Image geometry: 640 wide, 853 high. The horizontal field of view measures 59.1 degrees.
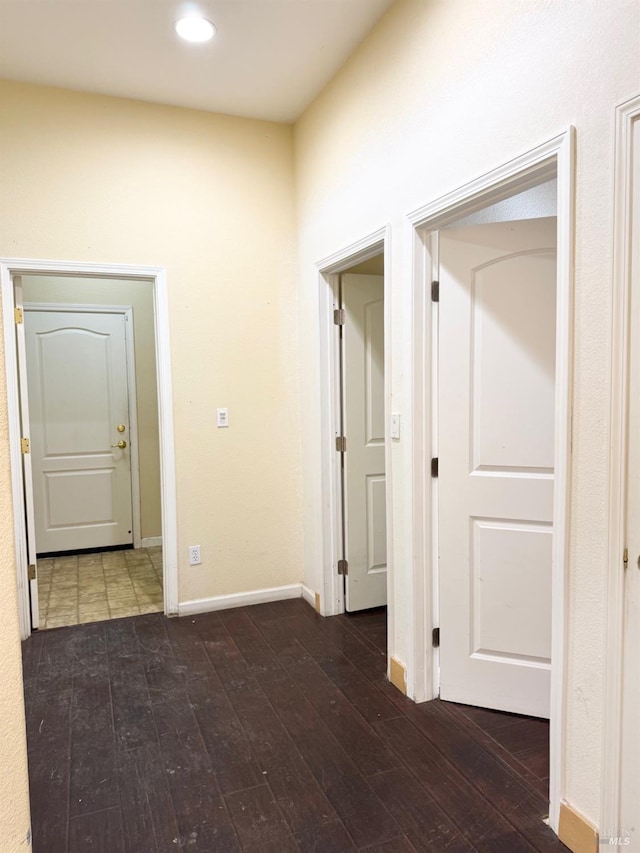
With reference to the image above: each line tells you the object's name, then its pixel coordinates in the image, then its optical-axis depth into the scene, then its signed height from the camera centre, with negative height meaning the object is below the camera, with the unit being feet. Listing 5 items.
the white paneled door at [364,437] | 11.17 -0.91
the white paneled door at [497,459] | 7.25 -0.91
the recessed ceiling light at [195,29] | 8.26 +5.46
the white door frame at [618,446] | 4.75 -0.50
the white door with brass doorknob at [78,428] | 15.65 -0.89
